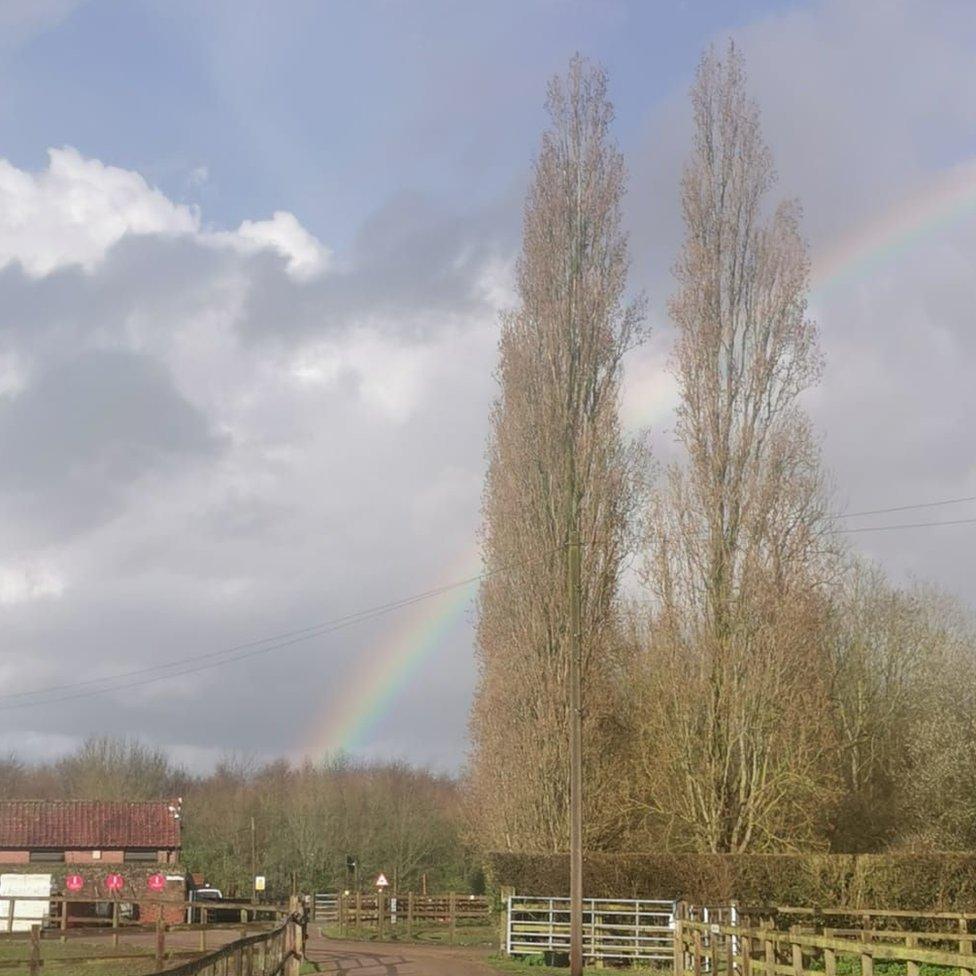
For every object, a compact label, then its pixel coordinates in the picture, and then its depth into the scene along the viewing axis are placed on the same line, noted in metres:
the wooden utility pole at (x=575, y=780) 24.55
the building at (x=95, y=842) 52.44
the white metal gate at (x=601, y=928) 28.13
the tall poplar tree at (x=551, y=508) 36.44
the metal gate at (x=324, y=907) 60.78
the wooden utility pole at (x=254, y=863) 73.23
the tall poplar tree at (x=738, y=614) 34.00
